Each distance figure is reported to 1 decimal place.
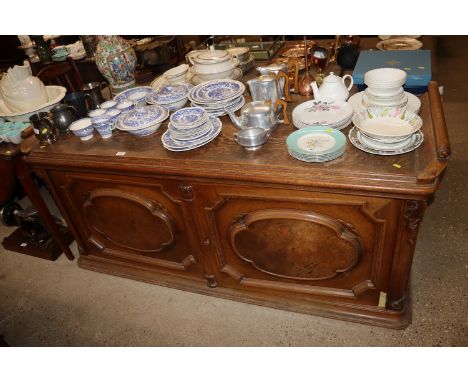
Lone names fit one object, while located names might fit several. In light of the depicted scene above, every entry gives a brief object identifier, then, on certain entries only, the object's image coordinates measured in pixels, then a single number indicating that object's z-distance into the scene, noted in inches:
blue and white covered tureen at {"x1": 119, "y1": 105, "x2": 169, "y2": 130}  69.0
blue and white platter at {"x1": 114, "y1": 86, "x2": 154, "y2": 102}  81.1
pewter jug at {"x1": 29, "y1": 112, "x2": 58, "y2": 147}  72.9
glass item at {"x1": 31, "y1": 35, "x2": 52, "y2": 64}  125.8
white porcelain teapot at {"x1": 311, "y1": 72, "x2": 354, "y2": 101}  66.3
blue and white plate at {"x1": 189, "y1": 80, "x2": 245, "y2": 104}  71.6
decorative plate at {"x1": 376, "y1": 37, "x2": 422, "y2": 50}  93.4
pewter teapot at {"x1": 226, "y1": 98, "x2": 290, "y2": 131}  63.1
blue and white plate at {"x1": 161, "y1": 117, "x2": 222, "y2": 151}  62.9
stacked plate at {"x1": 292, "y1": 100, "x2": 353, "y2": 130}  61.9
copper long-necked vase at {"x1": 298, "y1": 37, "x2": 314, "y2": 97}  74.1
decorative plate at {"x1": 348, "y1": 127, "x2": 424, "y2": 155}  53.7
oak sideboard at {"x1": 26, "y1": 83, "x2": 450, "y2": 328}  53.7
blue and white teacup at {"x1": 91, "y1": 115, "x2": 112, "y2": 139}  70.4
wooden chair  102.6
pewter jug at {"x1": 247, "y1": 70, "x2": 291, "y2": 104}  67.4
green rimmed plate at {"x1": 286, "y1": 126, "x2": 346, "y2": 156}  55.4
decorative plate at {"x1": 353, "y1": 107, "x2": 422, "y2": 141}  54.7
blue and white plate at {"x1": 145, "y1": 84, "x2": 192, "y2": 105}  75.4
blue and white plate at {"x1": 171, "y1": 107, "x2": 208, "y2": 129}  63.9
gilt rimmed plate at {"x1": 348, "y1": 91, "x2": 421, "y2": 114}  62.9
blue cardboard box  67.8
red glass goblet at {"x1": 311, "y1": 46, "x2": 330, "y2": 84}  78.7
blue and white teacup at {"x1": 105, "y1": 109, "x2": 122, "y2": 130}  73.9
